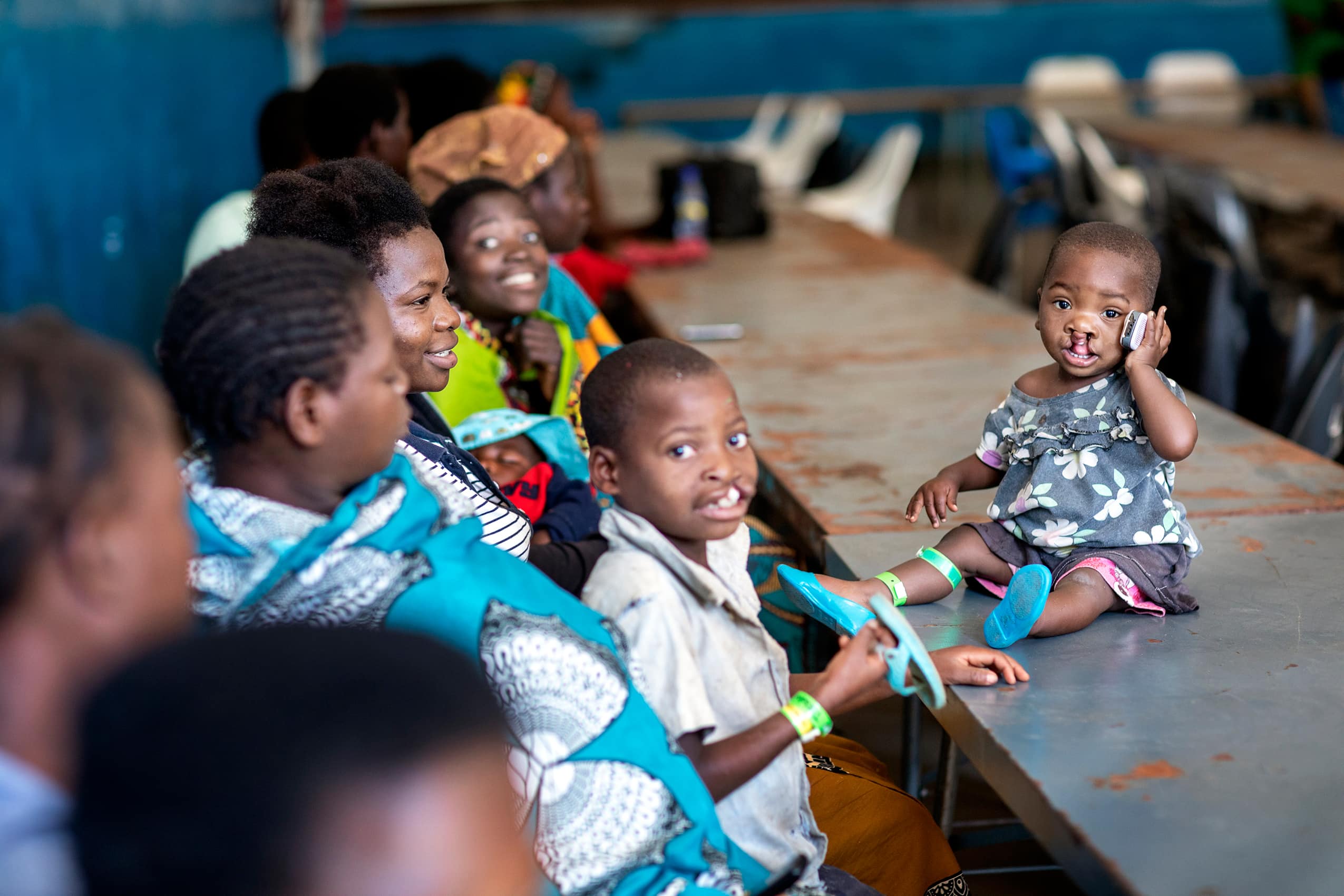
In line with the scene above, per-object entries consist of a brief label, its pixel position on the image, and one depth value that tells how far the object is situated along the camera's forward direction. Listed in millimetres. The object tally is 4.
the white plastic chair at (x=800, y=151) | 9008
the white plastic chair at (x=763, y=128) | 10594
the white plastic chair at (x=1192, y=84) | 10008
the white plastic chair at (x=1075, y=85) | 10008
